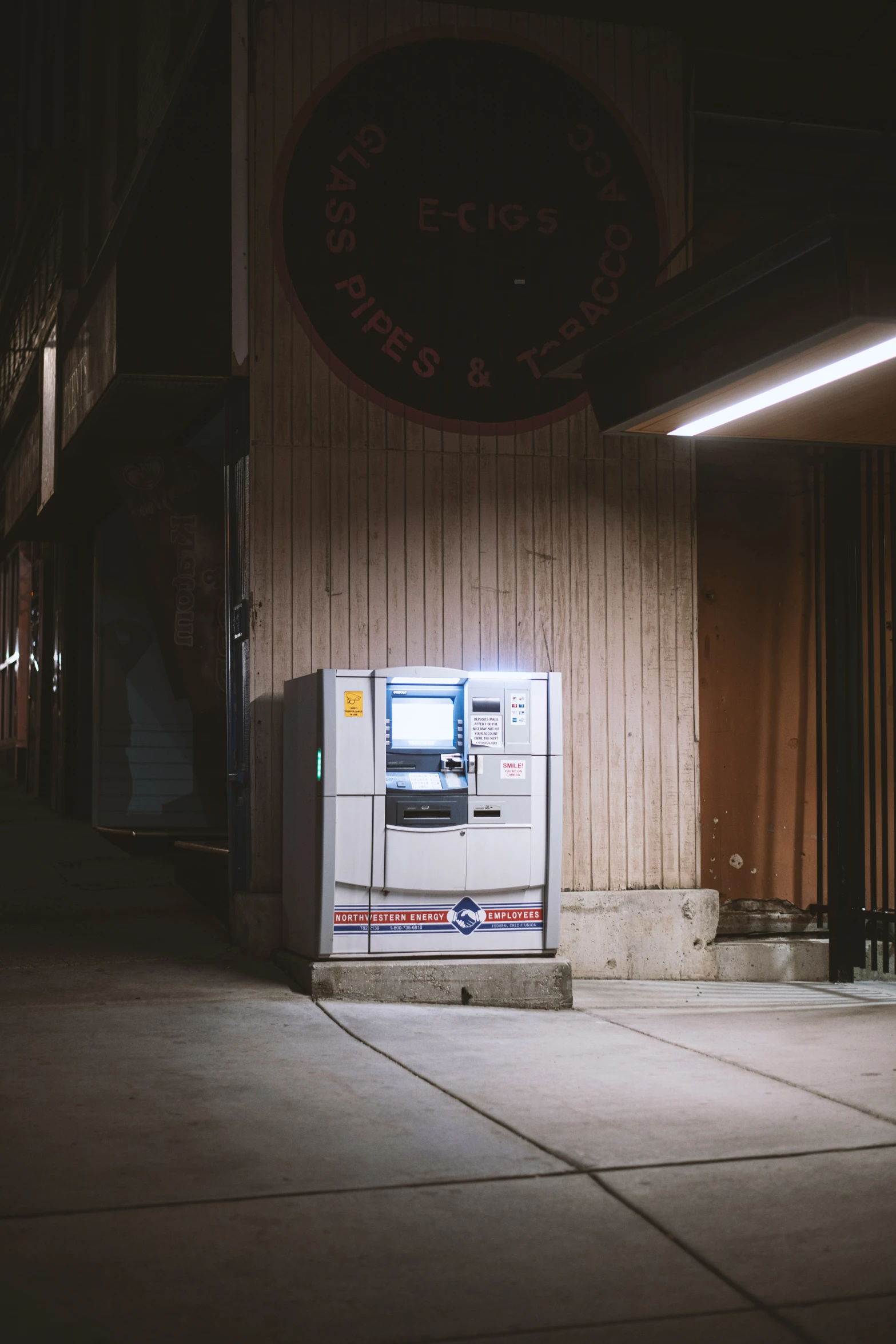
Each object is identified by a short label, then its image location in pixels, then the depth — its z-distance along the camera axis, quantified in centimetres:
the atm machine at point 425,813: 763
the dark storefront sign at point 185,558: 1087
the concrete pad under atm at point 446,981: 759
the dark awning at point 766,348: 568
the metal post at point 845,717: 899
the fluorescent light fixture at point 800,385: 625
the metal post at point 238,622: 856
